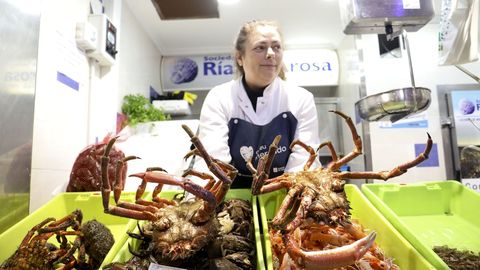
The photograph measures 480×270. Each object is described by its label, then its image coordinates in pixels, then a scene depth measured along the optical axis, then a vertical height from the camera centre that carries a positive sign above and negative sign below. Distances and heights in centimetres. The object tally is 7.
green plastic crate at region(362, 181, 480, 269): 125 -24
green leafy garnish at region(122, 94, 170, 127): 361 +55
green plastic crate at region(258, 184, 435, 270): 94 -26
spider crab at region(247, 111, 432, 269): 75 -15
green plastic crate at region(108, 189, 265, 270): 93 -25
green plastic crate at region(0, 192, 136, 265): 134 -23
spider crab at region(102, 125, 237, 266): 92 -18
